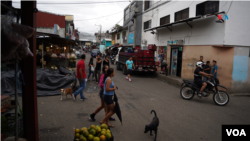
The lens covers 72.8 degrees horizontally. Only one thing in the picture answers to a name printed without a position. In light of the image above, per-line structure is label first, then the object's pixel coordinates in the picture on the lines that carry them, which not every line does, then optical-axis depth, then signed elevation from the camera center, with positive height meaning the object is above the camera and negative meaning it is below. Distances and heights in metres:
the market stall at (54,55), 10.50 +0.15
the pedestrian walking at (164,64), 14.41 -0.49
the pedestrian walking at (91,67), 11.55 -0.65
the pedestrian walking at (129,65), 12.57 -0.53
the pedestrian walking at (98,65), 10.55 -0.50
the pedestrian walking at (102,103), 4.94 -1.32
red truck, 13.84 -0.08
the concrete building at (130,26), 21.94 +4.88
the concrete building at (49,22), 20.72 +4.84
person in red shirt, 6.91 -0.72
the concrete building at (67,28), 27.40 +4.78
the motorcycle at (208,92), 7.22 -1.47
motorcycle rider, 7.45 -0.83
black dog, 4.01 -1.60
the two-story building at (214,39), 9.55 +1.28
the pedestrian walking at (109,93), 4.43 -0.94
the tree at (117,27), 32.78 +6.18
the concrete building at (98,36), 75.22 +9.69
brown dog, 7.24 -1.46
